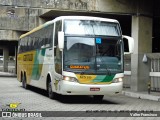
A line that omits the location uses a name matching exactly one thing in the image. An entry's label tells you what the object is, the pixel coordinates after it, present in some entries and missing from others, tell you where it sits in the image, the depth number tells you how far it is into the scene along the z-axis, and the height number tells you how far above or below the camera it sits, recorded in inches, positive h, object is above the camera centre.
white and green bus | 597.0 +1.0
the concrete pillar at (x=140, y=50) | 914.1 +15.9
